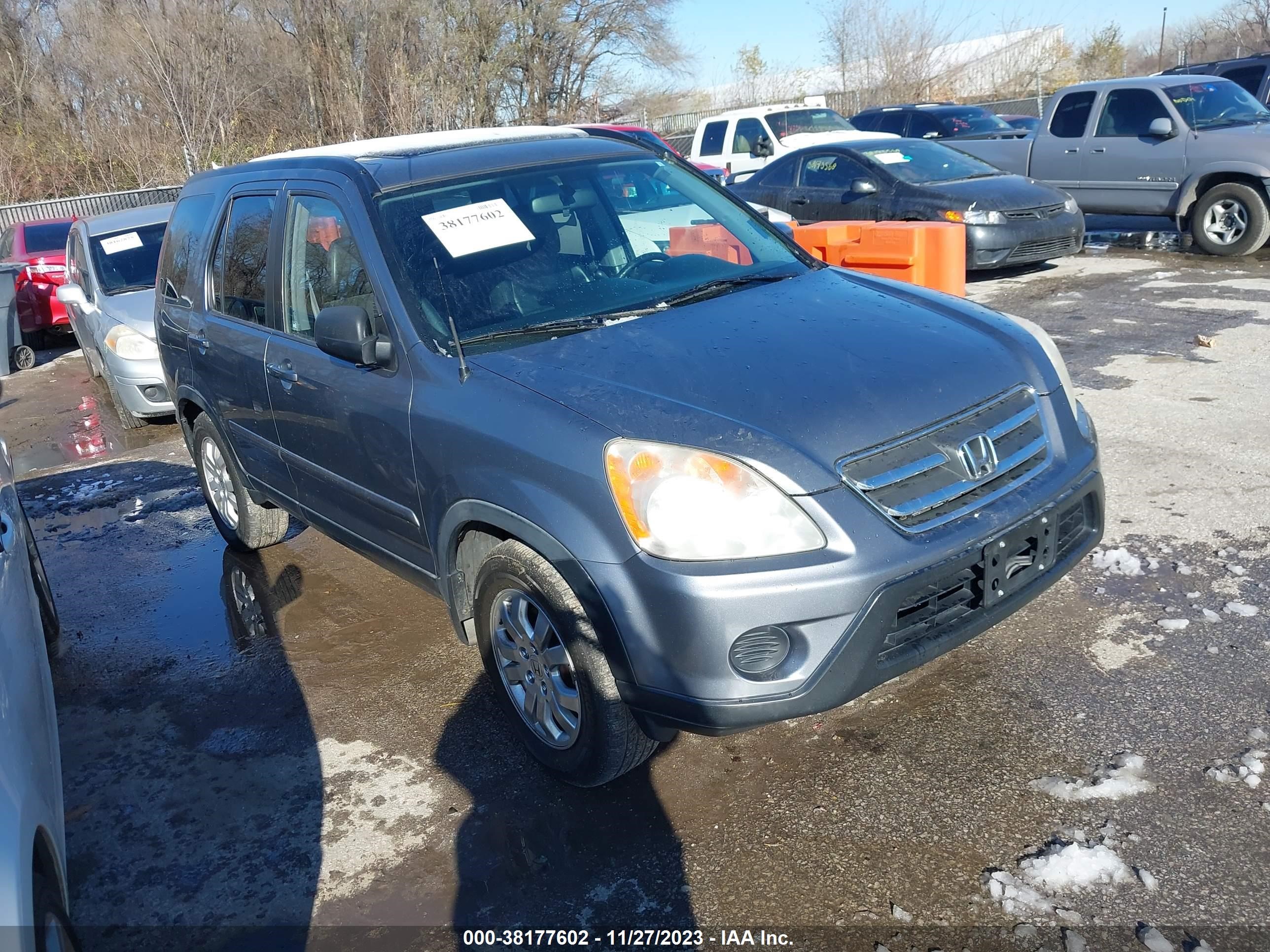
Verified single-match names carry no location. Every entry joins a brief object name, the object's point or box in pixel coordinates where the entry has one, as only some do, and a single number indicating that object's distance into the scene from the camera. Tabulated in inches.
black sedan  409.4
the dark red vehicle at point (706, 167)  565.5
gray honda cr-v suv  109.7
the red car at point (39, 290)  523.2
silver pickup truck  426.6
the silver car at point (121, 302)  337.4
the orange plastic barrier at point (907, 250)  325.4
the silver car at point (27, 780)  82.2
